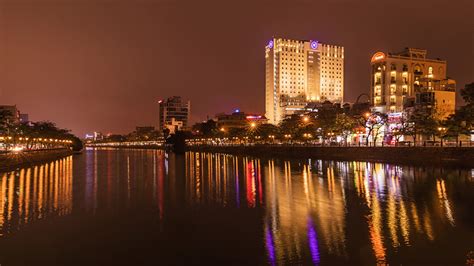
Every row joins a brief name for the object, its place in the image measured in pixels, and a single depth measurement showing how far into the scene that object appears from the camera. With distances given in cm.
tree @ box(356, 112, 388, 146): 7993
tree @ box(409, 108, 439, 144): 6919
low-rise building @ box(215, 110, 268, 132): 19292
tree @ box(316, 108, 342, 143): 9046
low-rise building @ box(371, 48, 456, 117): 10169
